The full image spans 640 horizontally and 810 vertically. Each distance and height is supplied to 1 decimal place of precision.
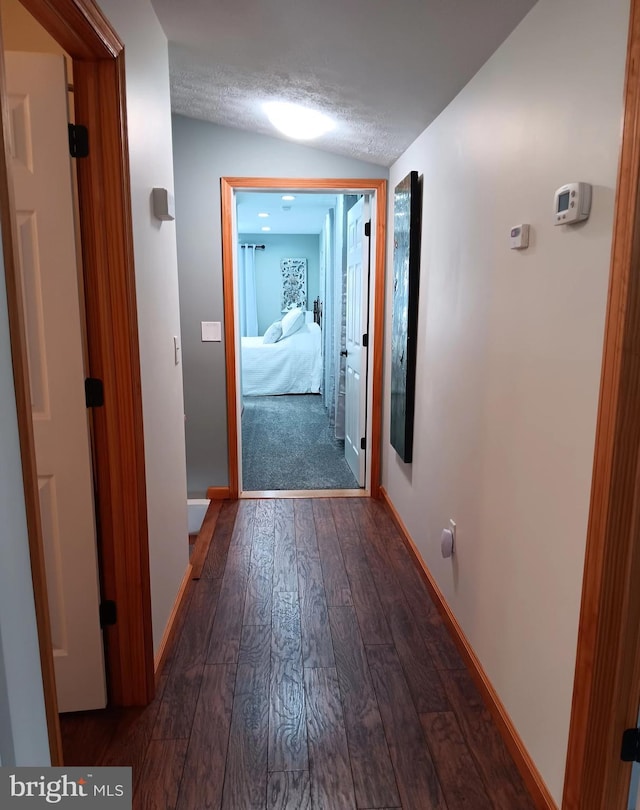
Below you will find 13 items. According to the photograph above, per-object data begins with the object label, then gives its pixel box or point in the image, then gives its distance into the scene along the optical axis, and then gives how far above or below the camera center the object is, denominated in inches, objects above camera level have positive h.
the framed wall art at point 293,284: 381.4 +18.5
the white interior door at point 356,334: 145.6 -6.9
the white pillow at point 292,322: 302.7 -6.4
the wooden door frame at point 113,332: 58.0 -2.5
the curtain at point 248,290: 376.8 +14.1
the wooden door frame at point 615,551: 42.1 -20.2
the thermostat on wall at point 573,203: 48.4 +9.8
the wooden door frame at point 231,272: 132.8 +9.5
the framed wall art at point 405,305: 106.5 +1.1
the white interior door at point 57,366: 58.1 -6.4
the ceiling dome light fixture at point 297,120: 106.9 +39.2
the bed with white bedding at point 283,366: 289.6 -29.6
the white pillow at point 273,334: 301.1 -13.0
